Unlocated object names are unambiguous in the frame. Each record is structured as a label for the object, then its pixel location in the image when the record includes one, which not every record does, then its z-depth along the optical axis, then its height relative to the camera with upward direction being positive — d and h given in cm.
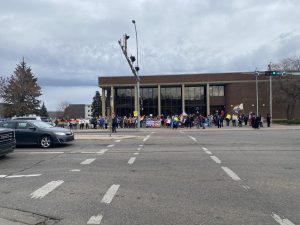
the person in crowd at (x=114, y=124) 2169 -66
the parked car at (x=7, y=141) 831 -79
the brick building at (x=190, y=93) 4562 +425
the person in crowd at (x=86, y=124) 3032 -88
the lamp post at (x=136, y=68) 2289 +438
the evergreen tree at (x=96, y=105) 7213 +342
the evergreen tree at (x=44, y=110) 7238 +215
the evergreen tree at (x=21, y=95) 4591 +423
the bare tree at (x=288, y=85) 3578 +427
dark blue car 1169 -82
